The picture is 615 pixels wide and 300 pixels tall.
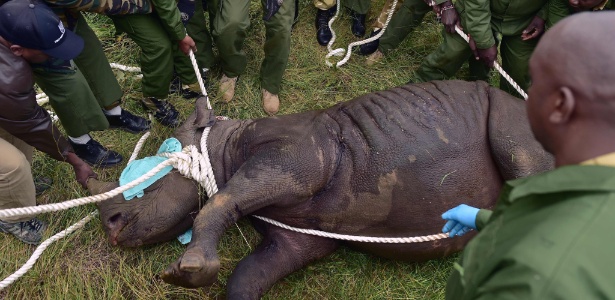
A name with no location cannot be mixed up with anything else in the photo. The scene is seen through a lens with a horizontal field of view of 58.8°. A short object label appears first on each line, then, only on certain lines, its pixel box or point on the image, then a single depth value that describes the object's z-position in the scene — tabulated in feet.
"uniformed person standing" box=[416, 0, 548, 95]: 13.83
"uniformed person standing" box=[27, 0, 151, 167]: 11.58
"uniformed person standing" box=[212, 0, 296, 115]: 14.23
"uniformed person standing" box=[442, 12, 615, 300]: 4.09
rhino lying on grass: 10.71
